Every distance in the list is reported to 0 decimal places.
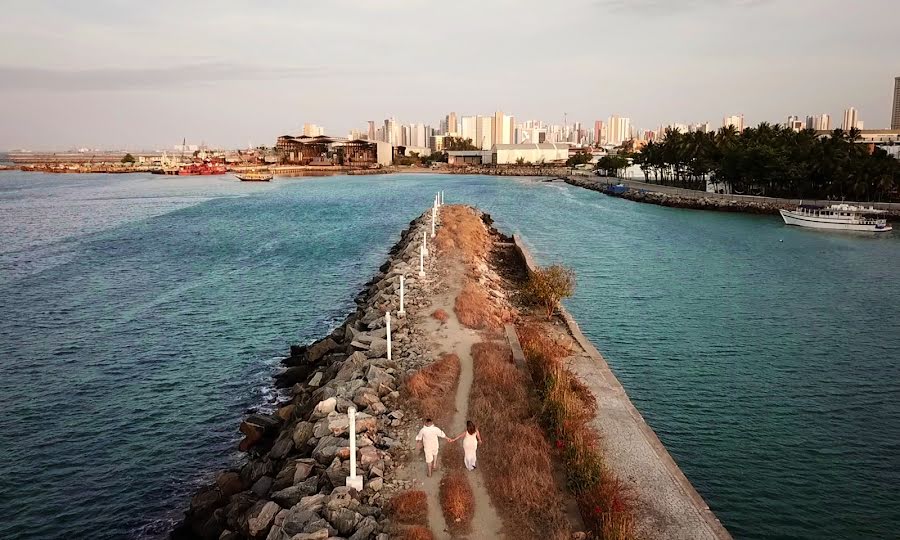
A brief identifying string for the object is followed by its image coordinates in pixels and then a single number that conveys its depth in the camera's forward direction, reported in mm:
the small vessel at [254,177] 137375
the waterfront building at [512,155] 197875
